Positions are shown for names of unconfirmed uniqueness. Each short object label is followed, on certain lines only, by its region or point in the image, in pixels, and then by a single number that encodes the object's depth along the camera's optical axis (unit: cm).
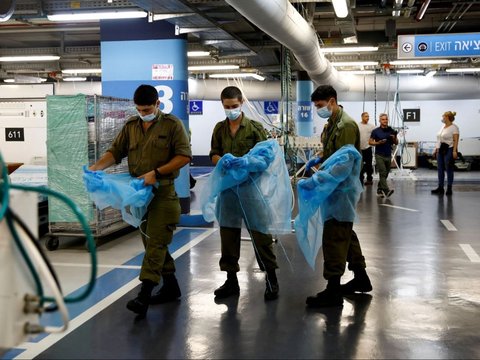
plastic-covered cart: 546
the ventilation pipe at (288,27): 496
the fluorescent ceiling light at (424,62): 1190
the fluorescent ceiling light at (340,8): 628
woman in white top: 955
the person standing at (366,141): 1067
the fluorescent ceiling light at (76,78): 1619
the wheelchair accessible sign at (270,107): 1731
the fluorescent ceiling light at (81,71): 1386
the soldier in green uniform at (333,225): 370
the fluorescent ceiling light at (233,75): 1483
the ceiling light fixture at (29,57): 1137
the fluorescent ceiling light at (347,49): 1019
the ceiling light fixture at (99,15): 640
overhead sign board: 805
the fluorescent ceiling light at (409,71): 1470
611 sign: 680
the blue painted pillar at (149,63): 689
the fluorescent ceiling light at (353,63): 1284
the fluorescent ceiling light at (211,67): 1284
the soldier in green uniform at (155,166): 350
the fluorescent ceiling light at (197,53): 1054
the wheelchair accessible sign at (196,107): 1694
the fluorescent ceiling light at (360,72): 1481
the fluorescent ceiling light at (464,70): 1378
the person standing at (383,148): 952
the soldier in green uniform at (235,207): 390
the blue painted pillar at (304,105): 1430
